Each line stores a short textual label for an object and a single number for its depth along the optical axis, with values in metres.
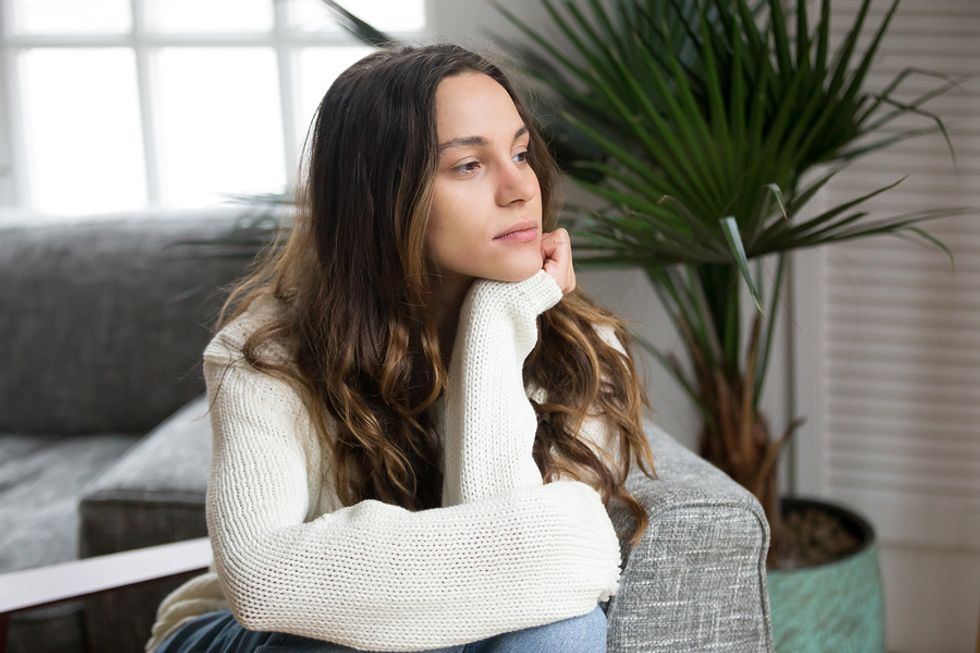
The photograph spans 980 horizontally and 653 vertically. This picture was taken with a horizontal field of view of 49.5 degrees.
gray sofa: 1.19
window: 2.71
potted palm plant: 1.37
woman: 1.06
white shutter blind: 1.86
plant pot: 1.64
